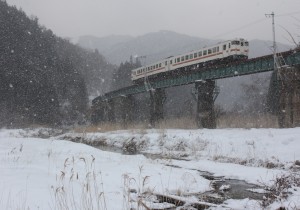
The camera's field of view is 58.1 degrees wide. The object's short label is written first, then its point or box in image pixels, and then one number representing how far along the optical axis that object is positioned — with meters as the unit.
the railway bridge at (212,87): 19.26
